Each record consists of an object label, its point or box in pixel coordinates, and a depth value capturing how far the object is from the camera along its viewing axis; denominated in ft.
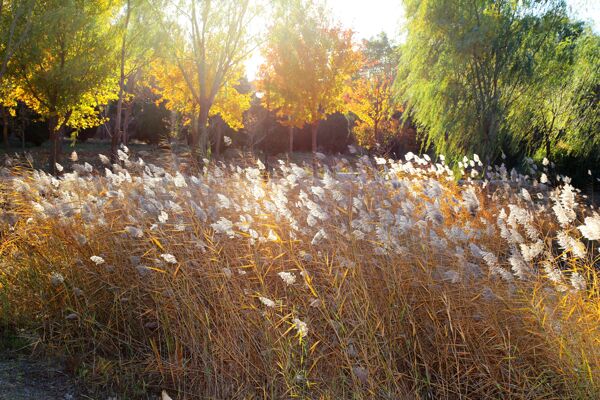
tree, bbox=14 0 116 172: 44.80
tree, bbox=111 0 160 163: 50.70
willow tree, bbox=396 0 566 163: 37.06
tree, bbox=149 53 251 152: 64.44
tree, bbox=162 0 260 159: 49.24
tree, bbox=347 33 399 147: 81.87
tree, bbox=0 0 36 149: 39.68
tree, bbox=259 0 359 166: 62.95
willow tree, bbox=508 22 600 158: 37.91
